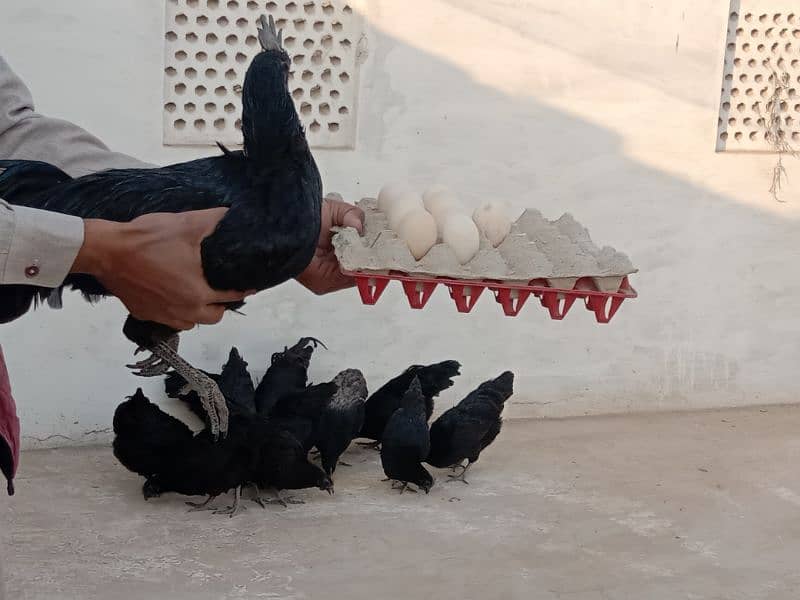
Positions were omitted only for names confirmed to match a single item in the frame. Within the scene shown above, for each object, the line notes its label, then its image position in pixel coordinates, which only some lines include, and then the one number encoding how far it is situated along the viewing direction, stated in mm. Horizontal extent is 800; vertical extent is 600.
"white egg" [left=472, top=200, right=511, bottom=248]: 3141
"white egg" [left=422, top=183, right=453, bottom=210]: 3471
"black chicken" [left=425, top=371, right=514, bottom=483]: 4395
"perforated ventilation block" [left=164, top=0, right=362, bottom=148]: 4730
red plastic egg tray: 2713
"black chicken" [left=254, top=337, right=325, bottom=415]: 4660
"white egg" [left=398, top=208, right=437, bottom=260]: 2961
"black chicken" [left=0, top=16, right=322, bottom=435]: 2488
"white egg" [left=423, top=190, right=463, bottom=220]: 3281
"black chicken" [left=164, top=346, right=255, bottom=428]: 4574
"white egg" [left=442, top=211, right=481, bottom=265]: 2904
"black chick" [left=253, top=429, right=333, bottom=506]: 4035
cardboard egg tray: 2695
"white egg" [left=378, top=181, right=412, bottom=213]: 3254
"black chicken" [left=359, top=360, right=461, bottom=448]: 4809
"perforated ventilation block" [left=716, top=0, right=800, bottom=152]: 5512
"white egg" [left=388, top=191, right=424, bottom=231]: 3065
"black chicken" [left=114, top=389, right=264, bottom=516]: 3967
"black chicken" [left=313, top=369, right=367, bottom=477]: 4402
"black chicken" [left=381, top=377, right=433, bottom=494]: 4234
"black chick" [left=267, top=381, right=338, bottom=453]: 4328
